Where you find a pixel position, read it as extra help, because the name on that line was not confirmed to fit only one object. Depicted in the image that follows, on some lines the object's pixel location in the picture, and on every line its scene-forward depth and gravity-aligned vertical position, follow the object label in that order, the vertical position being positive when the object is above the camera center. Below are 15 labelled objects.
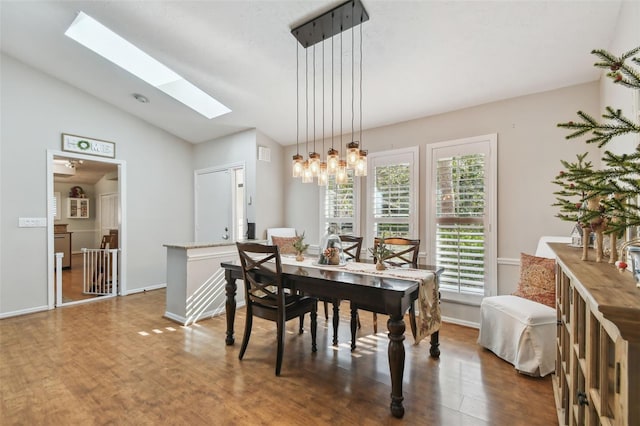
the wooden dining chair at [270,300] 2.32 -0.77
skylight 3.26 +1.90
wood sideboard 0.71 -0.45
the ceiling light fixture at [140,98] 4.23 +1.68
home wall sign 4.18 +1.00
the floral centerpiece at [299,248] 2.92 -0.37
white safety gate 4.68 -0.97
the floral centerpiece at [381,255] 2.50 -0.37
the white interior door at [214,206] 5.07 +0.12
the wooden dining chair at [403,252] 2.82 -0.38
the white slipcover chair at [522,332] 2.31 -1.01
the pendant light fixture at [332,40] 2.30 +1.56
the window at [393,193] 3.77 +0.25
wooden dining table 1.89 -0.57
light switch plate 3.81 -0.13
